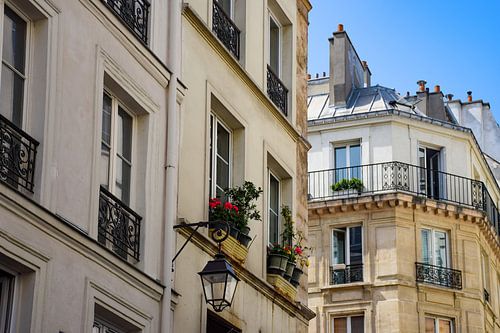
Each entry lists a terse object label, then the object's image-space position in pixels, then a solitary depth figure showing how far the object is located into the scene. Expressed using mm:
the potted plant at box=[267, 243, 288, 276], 17984
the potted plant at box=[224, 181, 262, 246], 16438
